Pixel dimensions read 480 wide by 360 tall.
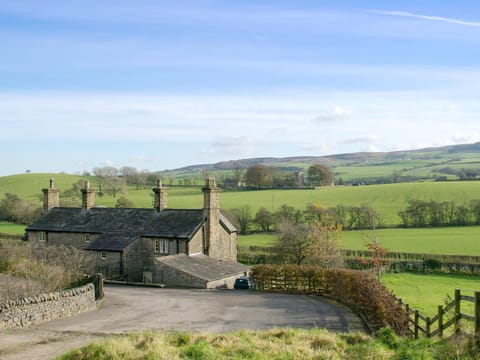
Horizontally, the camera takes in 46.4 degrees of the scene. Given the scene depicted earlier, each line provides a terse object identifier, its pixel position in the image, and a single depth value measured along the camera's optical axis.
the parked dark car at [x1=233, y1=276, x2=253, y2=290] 44.62
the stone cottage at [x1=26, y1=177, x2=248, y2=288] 44.38
